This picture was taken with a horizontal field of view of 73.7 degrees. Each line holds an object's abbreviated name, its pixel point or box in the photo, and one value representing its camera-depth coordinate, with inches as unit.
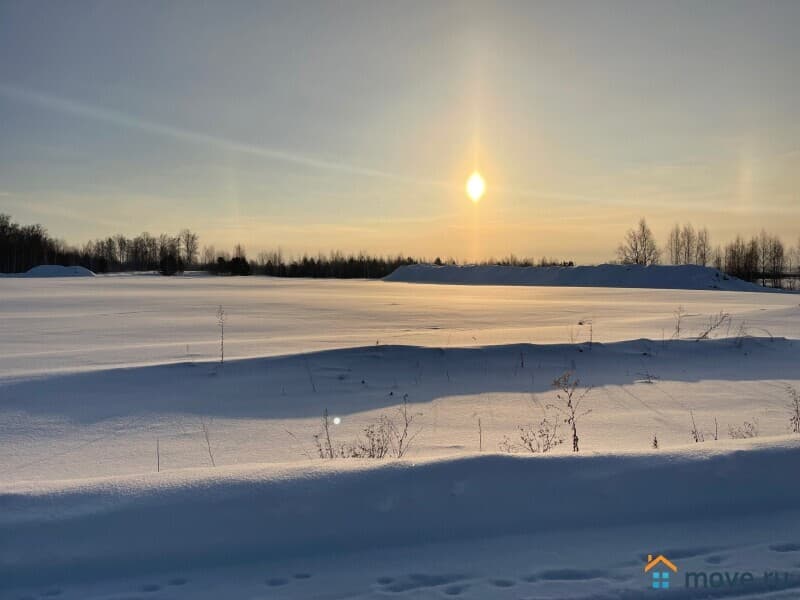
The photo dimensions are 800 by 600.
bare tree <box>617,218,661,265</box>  2118.6
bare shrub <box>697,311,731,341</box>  429.4
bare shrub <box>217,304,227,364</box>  480.4
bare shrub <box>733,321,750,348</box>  376.5
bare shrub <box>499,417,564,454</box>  186.2
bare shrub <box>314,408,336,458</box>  175.5
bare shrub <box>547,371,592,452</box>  236.2
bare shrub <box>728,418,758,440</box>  195.8
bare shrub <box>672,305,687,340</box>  414.4
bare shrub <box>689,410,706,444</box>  189.7
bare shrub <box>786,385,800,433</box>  201.9
